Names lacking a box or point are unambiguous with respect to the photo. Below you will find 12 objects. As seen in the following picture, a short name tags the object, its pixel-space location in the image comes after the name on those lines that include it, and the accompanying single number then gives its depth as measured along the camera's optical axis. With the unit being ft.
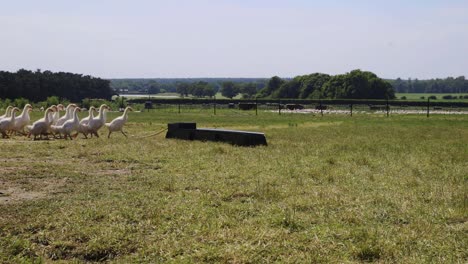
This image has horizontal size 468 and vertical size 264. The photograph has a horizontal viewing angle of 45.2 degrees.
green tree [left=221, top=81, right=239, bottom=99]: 549.50
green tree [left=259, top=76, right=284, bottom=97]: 406.41
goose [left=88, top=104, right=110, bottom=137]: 67.56
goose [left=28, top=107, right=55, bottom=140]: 65.26
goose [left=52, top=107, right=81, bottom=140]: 65.21
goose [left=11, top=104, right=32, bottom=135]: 68.85
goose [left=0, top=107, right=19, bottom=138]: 67.26
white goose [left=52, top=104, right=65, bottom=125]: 69.71
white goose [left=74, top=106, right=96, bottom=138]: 67.21
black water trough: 56.49
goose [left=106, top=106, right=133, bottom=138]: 69.82
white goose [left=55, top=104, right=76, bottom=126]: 70.18
